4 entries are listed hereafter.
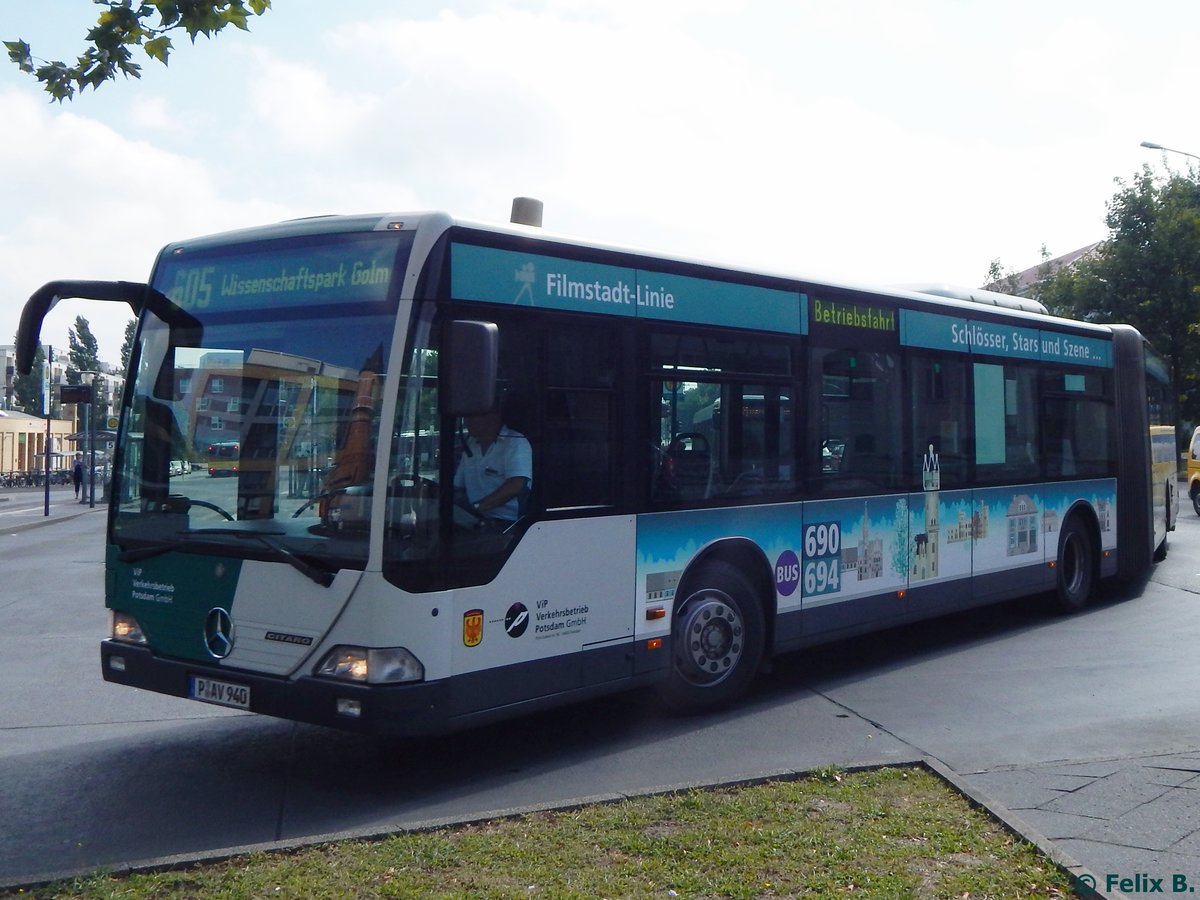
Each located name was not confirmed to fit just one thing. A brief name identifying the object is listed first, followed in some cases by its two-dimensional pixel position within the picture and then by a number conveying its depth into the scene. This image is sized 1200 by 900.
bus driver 6.32
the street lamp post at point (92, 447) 40.25
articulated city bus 6.11
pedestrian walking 49.34
